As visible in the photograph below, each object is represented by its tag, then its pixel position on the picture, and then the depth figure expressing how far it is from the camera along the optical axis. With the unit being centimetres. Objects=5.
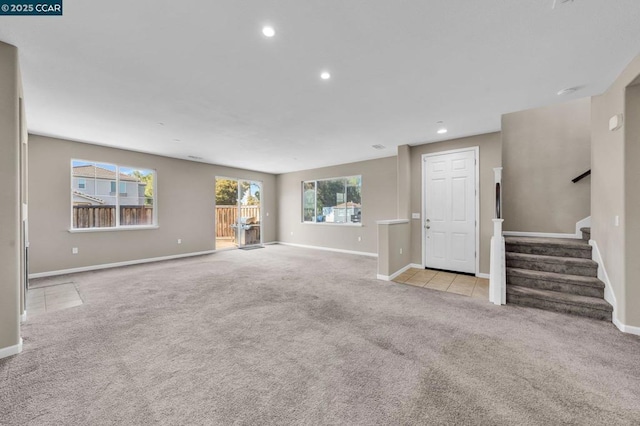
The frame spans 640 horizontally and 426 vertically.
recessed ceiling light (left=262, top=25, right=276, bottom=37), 188
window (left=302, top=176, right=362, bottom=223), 718
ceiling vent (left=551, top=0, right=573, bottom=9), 161
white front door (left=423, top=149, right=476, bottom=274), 466
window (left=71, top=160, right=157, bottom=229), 507
